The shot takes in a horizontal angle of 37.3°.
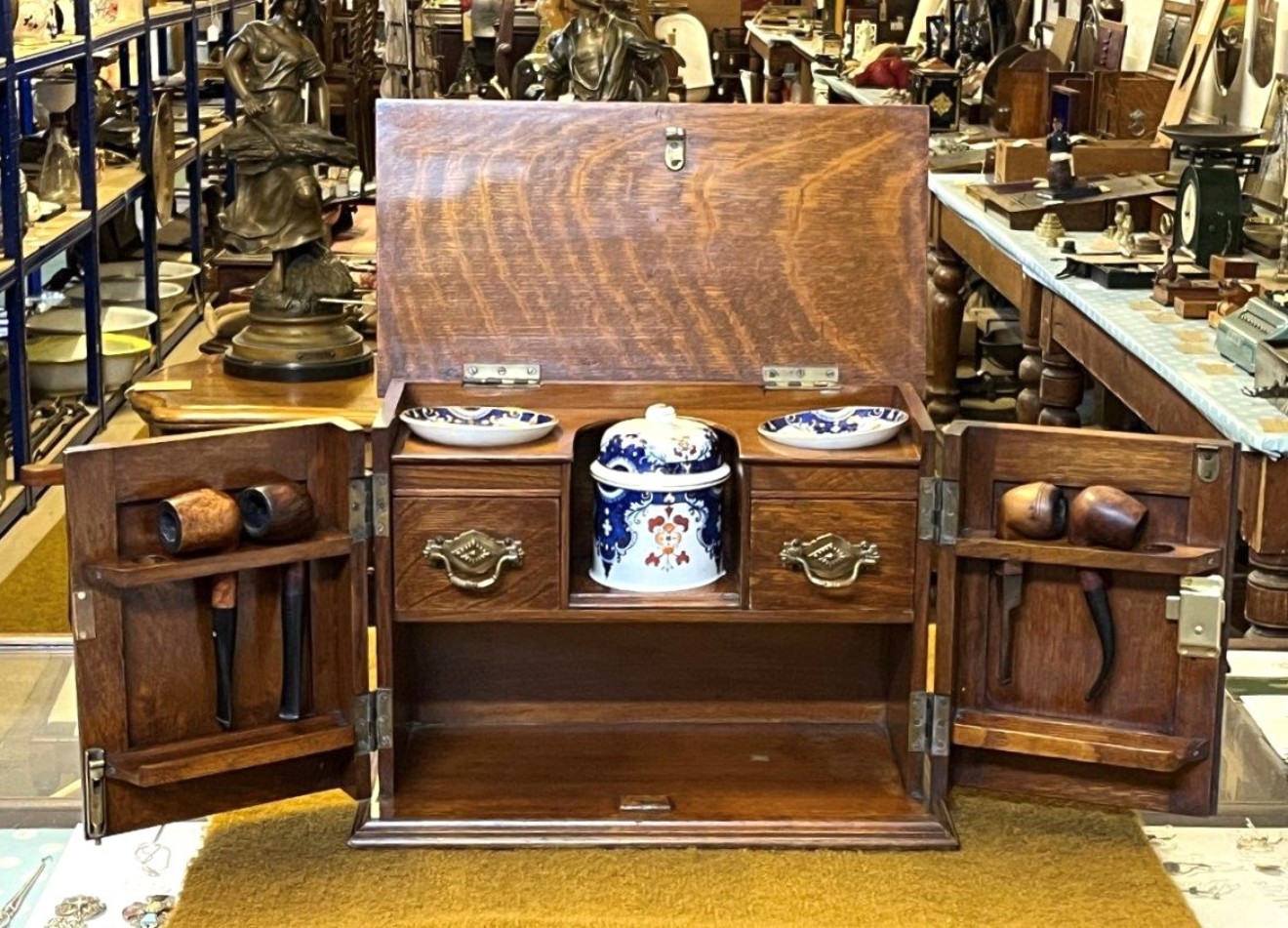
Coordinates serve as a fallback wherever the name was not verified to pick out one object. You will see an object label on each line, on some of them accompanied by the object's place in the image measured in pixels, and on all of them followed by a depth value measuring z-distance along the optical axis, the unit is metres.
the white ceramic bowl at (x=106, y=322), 5.93
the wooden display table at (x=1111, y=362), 2.73
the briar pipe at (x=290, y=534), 1.61
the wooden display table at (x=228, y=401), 2.74
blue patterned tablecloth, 2.77
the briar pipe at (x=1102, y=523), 1.61
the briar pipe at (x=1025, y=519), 1.63
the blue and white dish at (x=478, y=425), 1.73
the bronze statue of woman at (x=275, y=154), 3.07
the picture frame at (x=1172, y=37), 5.95
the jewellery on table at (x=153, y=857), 1.69
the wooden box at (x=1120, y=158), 5.10
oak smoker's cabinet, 1.63
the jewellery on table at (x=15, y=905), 1.59
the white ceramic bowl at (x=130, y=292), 7.05
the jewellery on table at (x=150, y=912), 1.59
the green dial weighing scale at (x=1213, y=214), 3.93
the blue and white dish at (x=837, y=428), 1.74
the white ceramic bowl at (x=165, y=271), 7.14
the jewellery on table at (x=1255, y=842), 1.72
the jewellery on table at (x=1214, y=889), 1.66
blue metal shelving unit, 4.98
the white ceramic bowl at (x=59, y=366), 5.77
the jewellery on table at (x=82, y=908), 1.60
